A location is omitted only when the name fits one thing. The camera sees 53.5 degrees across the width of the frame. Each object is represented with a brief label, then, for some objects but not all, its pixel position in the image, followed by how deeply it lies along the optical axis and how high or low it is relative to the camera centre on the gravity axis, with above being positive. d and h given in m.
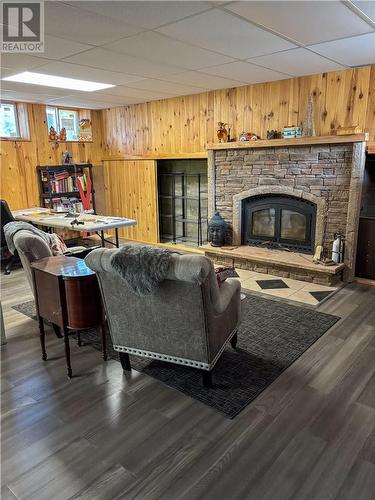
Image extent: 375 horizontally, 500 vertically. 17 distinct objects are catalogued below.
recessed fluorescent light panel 4.09 +1.05
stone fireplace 4.13 -0.28
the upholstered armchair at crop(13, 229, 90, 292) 2.92 -0.57
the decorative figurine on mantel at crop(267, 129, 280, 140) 4.57 +0.41
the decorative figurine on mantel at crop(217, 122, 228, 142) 5.07 +0.48
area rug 2.38 -1.38
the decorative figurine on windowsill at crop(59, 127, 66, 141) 6.47 +0.64
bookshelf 6.28 -0.19
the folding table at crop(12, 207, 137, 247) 4.35 -0.61
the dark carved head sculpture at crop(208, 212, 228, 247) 5.17 -0.82
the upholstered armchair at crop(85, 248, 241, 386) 2.11 -0.87
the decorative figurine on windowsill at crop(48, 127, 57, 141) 6.32 +0.64
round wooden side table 2.51 -0.84
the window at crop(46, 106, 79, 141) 6.44 +0.90
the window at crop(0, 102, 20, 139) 5.84 +0.81
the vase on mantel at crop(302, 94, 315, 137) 4.26 +0.53
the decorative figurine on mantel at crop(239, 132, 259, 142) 4.77 +0.41
